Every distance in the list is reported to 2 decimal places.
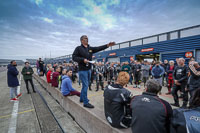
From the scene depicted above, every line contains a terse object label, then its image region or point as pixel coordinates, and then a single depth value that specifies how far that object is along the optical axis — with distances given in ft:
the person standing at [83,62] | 8.50
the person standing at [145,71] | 23.58
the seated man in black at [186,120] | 3.21
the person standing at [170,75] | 18.60
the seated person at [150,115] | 4.00
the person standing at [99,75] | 22.42
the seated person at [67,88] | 12.59
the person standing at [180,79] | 12.61
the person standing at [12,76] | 16.80
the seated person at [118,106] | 5.70
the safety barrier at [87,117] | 6.69
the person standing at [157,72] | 18.52
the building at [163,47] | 31.27
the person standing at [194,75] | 10.72
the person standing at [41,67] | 32.23
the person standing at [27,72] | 20.74
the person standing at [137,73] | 24.10
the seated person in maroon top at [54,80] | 18.17
